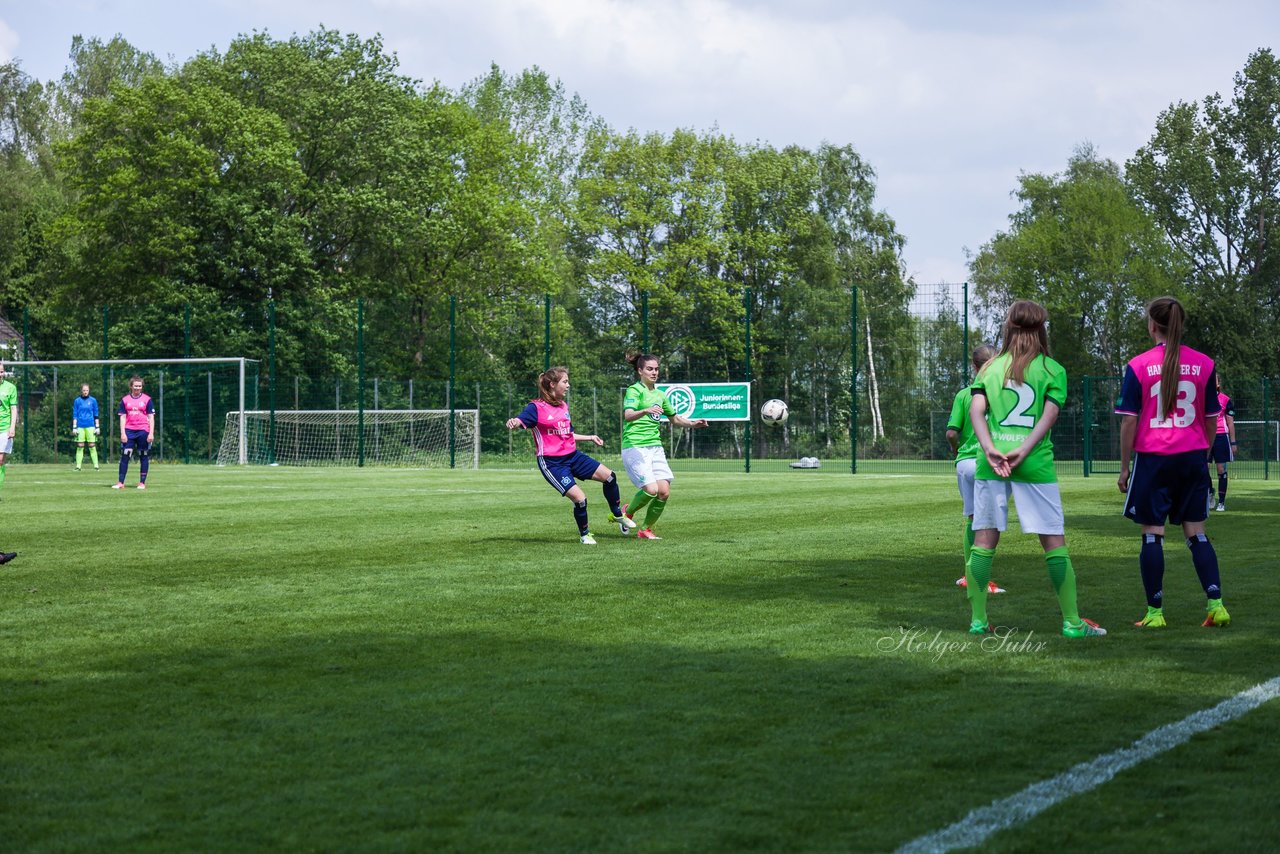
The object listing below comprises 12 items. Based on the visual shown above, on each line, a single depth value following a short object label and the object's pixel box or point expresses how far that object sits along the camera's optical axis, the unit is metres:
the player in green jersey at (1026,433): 7.42
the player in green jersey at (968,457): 9.84
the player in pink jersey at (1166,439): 7.85
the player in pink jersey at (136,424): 25.11
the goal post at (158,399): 40.56
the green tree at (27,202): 59.91
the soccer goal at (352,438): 38.53
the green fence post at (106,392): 41.41
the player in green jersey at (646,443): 13.97
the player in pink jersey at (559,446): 13.74
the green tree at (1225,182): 67.12
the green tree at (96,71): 67.94
